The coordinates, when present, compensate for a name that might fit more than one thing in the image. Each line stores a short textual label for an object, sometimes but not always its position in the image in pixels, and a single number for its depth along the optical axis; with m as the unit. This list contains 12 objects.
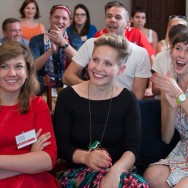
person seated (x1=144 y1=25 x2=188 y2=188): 2.03
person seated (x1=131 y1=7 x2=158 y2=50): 5.75
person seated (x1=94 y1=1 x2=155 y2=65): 3.31
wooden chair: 2.65
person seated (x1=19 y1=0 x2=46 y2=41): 6.02
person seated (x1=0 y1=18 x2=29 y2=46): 4.24
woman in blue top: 5.70
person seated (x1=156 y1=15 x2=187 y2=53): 4.05
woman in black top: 1.99
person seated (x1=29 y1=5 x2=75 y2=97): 3.45
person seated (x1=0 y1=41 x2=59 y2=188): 1.78
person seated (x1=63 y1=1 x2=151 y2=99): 2.96
